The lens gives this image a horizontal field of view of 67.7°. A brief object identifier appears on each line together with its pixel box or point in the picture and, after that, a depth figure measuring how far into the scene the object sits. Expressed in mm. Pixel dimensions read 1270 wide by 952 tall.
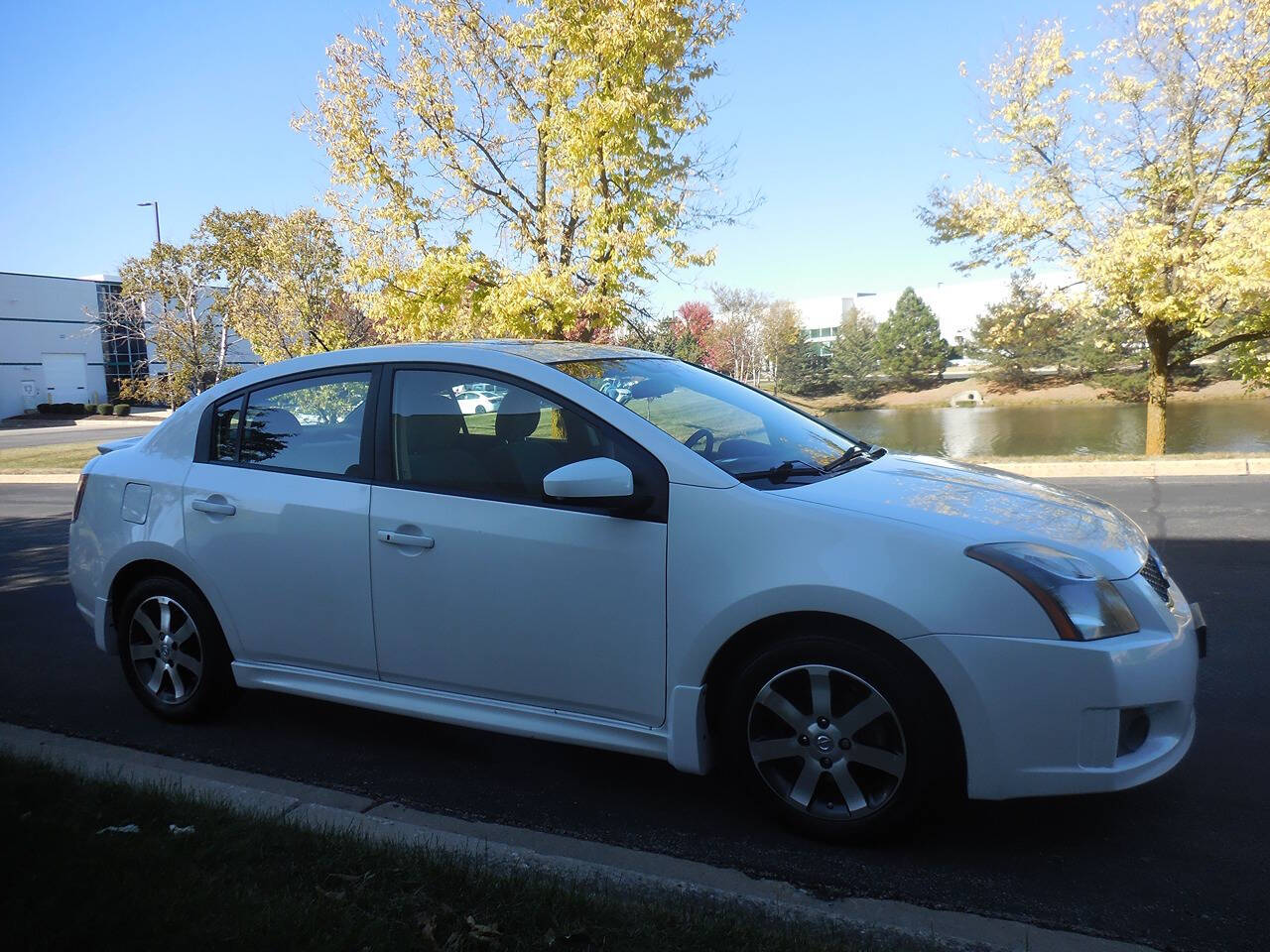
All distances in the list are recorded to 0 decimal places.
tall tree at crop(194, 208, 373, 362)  23875
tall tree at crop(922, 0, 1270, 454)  16406
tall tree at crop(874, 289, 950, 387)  63938
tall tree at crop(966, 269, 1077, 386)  21953
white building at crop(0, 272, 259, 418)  58469
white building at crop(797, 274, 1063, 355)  70188
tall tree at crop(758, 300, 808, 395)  59781
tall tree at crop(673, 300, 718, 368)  55344
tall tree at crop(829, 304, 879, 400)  61969
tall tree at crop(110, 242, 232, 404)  36375
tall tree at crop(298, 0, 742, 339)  14477
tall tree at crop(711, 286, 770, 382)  59594
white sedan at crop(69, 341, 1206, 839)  2826
